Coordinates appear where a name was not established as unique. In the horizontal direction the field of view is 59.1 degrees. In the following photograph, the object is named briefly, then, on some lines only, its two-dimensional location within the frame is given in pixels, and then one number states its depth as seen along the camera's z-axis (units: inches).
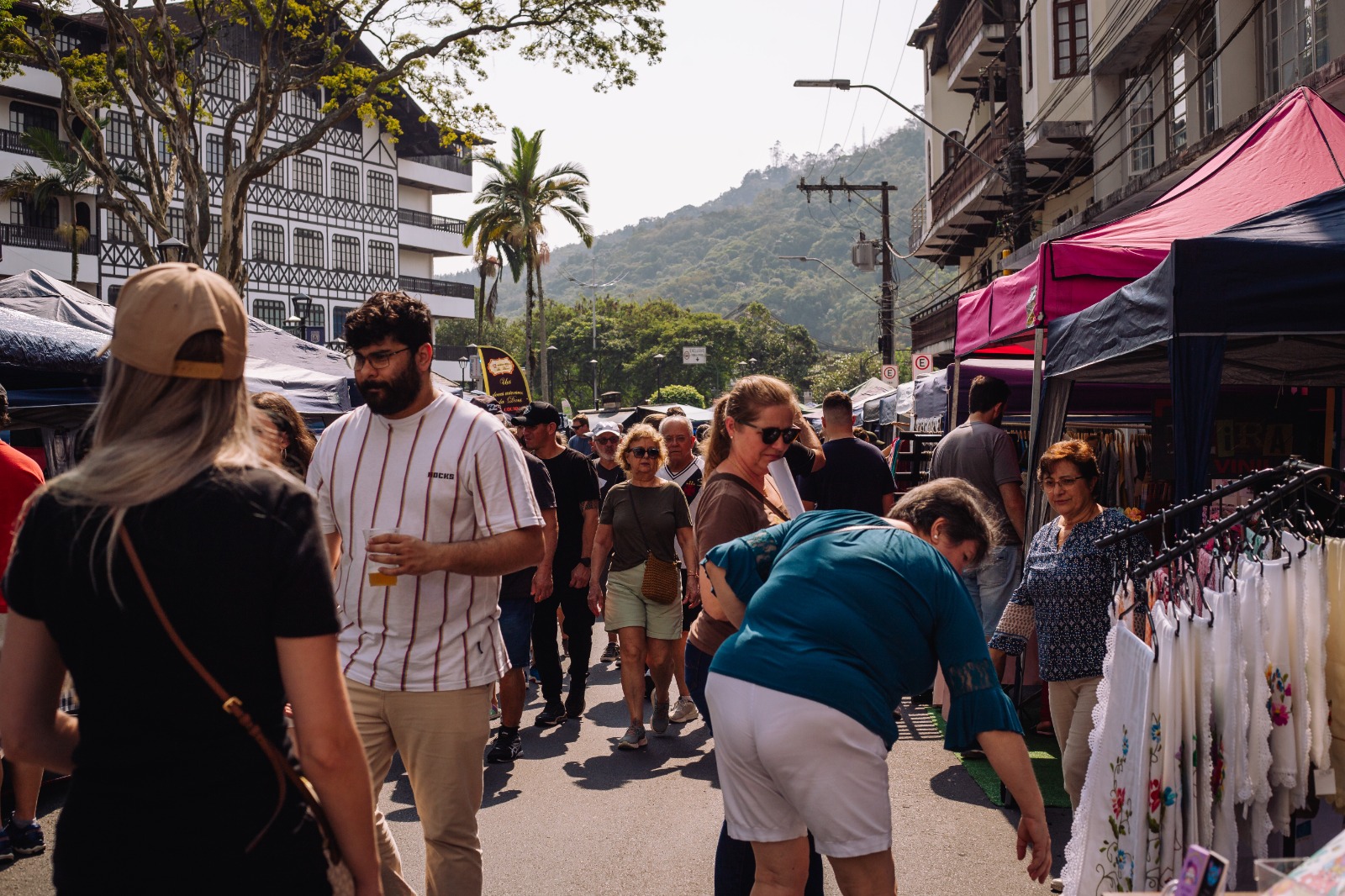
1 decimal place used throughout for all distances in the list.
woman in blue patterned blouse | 207.8
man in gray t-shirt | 317.1
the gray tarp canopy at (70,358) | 283.9
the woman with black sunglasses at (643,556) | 306.3
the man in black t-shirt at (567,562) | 322.3
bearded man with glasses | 144.6
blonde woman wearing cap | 75.5
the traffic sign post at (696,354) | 3319.4
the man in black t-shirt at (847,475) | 342.6
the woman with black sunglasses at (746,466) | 168.2
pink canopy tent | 286.2
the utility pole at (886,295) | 1513.3
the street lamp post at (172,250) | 571.8
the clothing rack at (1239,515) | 141.1
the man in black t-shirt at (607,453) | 439.5
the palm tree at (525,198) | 1893.5
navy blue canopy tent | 188.9
